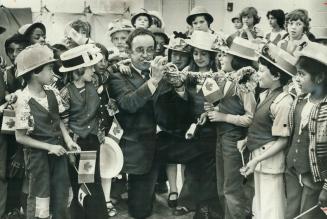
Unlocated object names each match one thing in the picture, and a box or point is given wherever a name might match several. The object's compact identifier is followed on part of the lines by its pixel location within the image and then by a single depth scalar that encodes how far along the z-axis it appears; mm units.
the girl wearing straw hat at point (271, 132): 3125
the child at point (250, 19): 6254
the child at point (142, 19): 5715
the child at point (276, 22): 5846
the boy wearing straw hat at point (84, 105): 3553
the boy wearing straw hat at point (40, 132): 3244
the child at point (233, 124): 3527
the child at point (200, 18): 5441
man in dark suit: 3844
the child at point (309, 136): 2719
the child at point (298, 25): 4938
